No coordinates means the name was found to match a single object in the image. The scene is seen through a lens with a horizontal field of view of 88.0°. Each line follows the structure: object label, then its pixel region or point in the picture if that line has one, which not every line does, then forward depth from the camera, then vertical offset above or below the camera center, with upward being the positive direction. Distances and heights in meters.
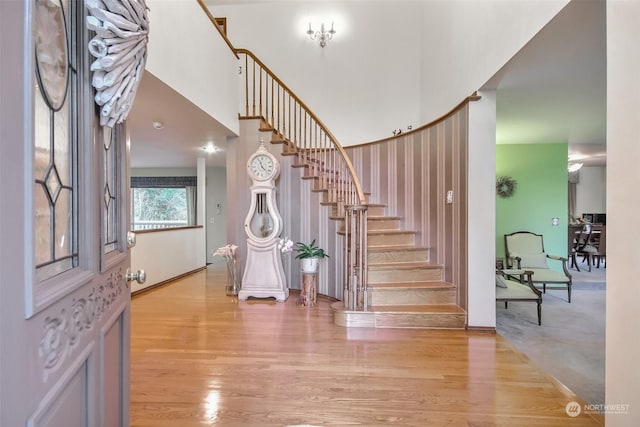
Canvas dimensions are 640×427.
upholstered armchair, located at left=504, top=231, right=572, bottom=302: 4.73 -0.65
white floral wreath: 0.86 +0.45
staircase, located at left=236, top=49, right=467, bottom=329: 3.24 -0.63
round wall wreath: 5.45 +0.40
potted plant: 3.95 -0.56
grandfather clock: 4.23 -0.41
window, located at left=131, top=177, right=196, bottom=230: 8.27 +0.08
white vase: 3.95 -0.65
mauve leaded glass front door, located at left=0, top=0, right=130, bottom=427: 0.56 -0.04
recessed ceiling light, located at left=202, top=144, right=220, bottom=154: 5.45 +1.06
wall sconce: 5.80 +3.11
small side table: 3.97 -0.95
